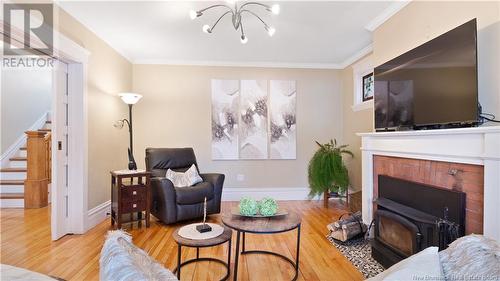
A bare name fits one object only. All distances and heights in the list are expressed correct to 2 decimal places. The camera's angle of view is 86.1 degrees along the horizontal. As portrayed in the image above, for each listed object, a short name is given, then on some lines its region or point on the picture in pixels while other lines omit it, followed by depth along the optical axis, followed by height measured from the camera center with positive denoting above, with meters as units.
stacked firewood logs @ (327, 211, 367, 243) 2.75 -0.94
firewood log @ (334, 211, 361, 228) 2.87 -0.87
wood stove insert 1.77 -0.58
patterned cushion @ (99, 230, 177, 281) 0.68 -0.34
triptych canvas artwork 4.53 +0.35
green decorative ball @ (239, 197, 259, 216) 2.13 -0.54
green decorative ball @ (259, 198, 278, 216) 2.12 -0.54
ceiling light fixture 2.46 +1.29
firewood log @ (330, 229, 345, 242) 2.76 -1.00
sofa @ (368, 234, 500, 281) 0.77 -0.38
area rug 2.20 -1.06
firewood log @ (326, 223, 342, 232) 2.88 -0.96
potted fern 4.00 -0.49
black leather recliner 3.26 -0.65
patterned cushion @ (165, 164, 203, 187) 3.58 -0.51
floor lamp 3.50 +0.53
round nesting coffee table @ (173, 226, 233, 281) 1.73 -0.67
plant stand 4.16 -0.88
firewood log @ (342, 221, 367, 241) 2.74 -0.92
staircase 4.11 -0.66
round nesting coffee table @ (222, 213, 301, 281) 1.86 -0.62
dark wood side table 3.13 -0.67
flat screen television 1.71 +0.42
